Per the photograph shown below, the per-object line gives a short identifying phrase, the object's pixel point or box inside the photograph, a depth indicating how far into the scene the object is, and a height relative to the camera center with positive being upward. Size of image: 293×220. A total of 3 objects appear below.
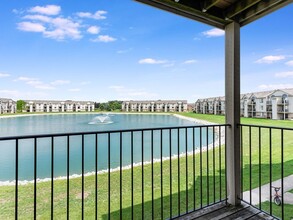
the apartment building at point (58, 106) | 27.44 +1.08
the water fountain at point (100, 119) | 29.95 -1.25
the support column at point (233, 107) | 2.29 +0.05
